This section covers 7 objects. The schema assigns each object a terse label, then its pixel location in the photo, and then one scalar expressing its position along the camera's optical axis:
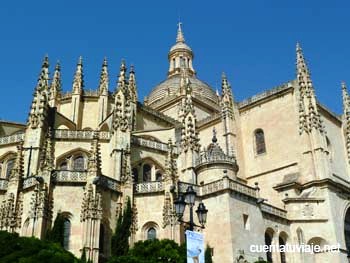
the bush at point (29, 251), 19.98
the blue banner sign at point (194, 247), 14.47
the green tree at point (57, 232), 25.61
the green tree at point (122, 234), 26.97
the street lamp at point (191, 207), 15.82
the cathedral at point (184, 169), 27.72
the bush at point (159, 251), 22.70
